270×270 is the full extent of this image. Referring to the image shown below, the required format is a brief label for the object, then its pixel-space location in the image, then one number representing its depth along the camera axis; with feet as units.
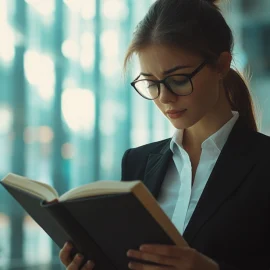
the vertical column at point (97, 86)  12.85
